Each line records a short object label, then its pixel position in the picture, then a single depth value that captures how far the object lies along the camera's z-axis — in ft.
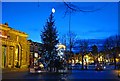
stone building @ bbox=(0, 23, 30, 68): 106.02
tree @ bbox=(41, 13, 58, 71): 76.65
